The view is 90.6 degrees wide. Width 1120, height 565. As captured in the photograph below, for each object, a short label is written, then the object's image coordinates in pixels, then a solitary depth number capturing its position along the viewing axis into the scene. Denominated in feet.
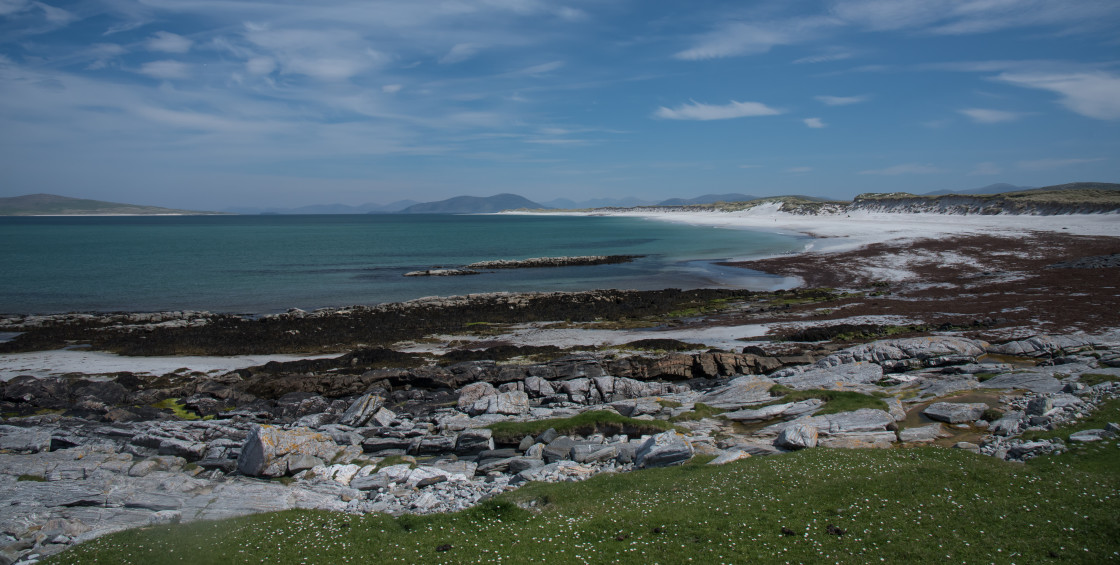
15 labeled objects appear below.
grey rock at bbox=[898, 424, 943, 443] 51.08
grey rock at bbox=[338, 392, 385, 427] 68.44
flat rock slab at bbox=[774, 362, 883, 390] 69.10
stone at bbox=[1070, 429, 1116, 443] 41.86
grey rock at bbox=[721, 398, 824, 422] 60.91
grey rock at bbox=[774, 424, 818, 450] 50.01
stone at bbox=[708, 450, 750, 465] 47.46
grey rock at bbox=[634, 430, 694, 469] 50.14
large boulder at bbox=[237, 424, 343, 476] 52.34
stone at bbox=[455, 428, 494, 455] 59.47
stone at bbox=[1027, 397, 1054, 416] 50.86
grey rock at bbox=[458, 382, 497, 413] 73.15
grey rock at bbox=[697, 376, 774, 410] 66.28
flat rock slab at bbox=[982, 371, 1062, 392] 59.62
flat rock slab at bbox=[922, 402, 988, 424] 54.60
